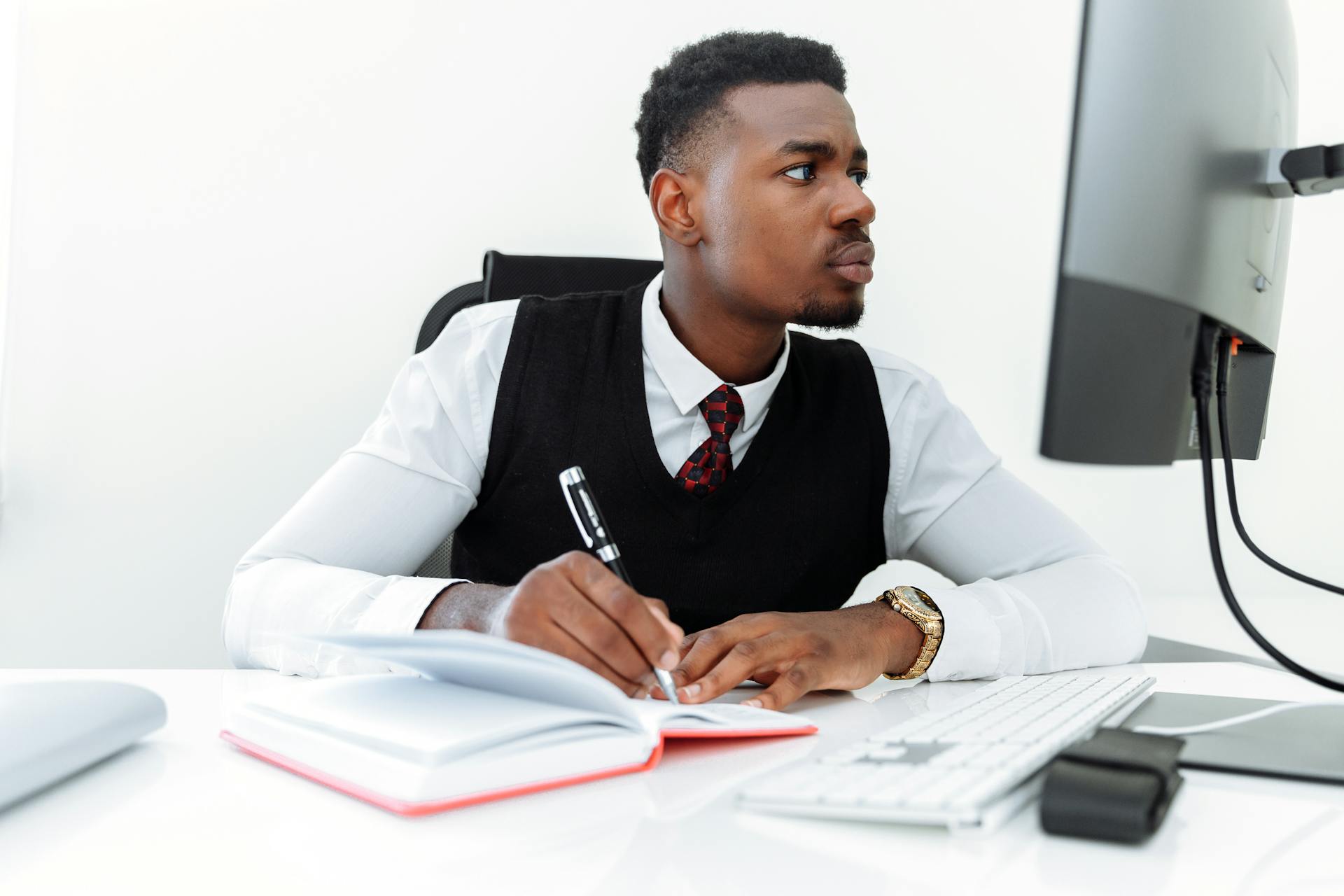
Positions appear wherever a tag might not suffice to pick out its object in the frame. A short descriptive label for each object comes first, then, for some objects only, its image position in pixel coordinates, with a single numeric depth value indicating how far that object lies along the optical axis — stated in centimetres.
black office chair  148
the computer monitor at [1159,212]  65
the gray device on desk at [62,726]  53
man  115
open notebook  54
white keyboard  50
